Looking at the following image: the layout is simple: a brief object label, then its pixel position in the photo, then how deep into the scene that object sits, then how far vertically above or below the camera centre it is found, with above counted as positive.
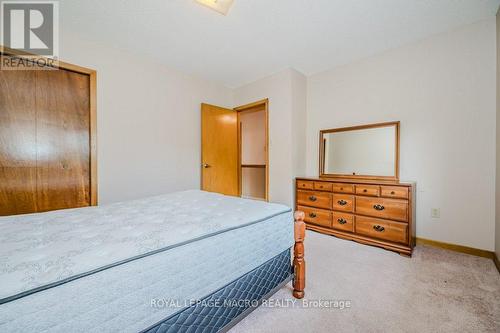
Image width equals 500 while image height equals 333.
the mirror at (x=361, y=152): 2.67 +0.19
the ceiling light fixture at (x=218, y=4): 1.92 +1.55
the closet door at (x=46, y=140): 2.11 +0.28
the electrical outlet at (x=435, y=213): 2.37 -0.57
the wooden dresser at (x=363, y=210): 2.19 -0.57
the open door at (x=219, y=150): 3.59 +0.28
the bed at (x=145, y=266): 0.63 -0.41
